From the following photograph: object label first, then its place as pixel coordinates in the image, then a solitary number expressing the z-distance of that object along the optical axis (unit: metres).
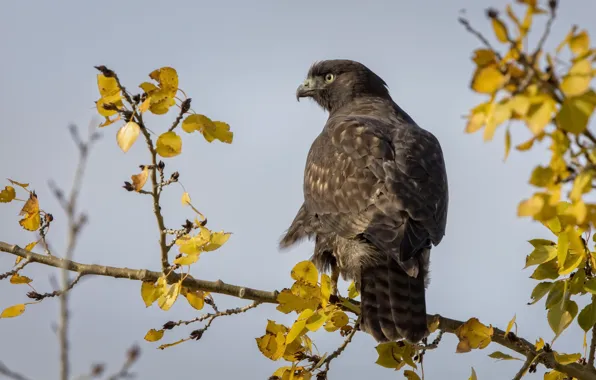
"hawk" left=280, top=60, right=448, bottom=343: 10.52
